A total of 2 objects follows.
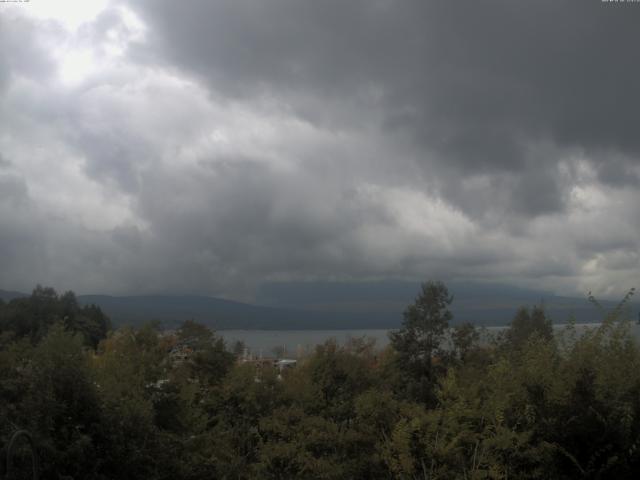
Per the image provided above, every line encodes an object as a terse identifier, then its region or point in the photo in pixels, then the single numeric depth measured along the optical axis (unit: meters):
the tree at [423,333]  24.97
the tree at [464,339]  25.19
